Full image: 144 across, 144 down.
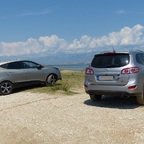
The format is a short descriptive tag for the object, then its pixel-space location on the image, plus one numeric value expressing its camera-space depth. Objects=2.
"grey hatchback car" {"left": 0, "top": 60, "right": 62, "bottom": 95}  9.18
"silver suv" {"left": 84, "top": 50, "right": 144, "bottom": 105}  6.19
